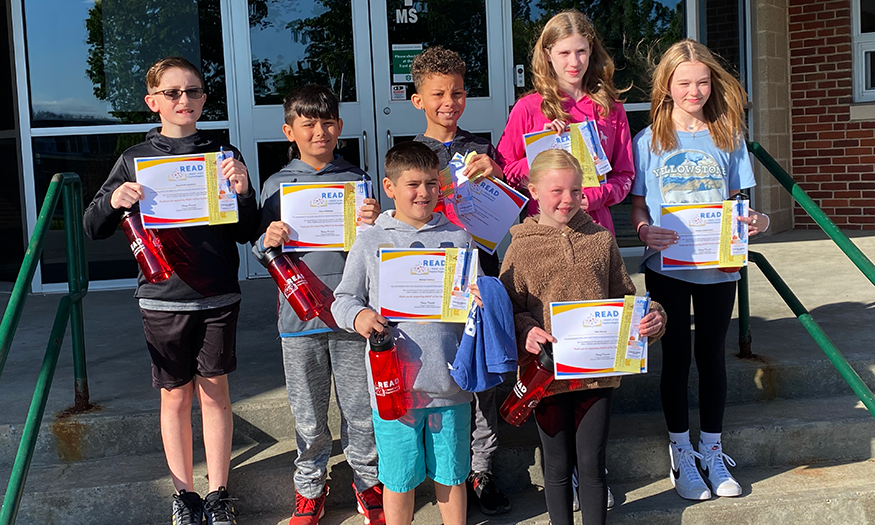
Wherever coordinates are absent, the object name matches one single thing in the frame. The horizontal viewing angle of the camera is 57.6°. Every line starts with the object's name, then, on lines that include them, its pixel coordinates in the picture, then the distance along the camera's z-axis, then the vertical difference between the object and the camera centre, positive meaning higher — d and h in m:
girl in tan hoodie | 2.89 -0.46
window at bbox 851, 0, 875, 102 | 8.20 +1.05
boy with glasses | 3.11 -0.48
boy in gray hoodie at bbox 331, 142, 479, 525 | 2.86 -0.68
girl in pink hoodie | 3.29 +0.26
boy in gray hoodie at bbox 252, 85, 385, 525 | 3.18 -0.72
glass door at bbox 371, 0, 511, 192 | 6.71 +0.98
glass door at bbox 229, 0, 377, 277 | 6.62 +0.93
